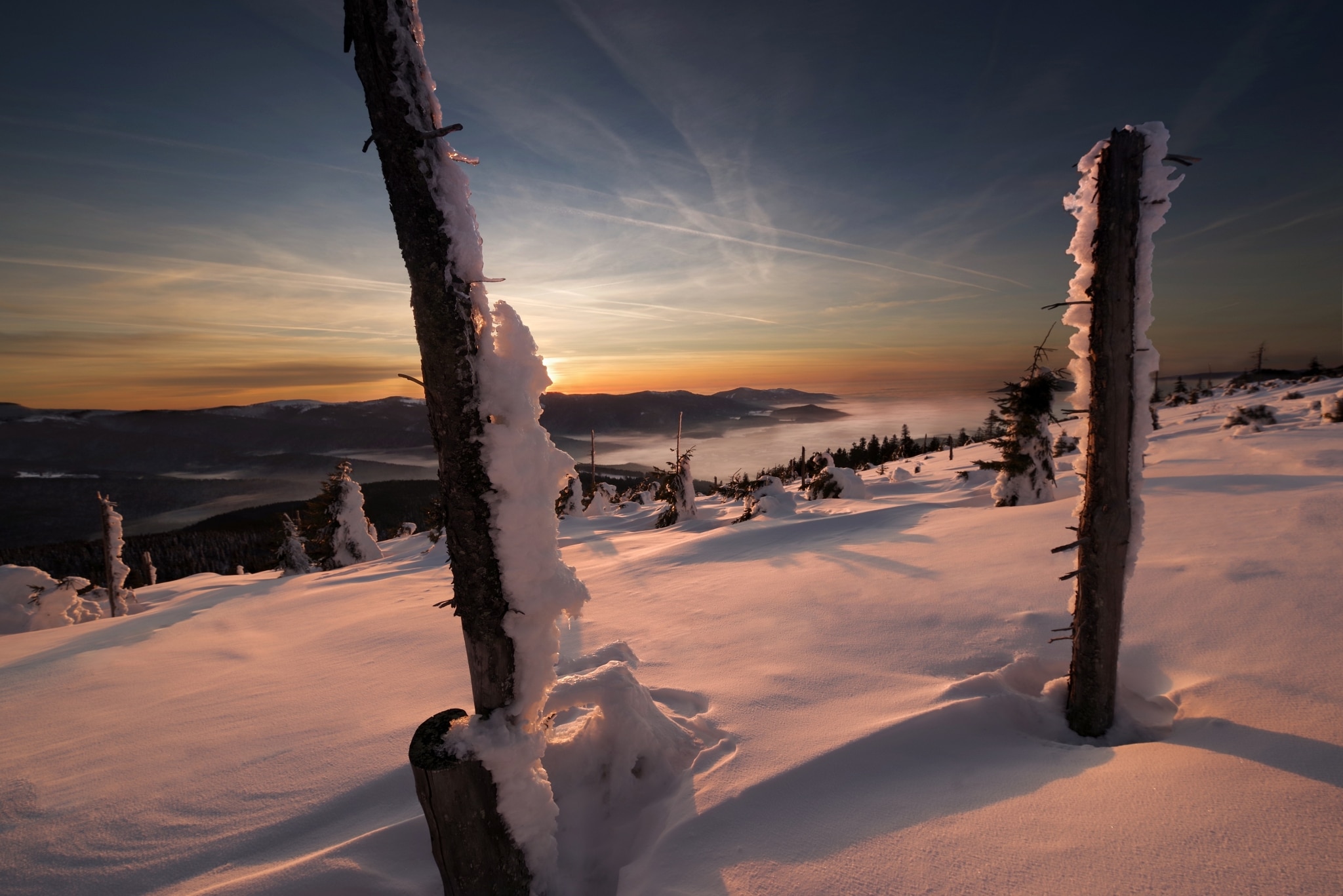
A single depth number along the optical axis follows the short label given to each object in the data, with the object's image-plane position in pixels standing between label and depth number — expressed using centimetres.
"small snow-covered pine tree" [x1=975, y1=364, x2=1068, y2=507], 1055
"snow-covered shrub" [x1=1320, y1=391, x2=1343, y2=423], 1155
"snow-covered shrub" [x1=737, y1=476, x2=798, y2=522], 1344
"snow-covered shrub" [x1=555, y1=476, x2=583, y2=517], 2289
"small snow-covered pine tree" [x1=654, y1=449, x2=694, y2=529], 1708
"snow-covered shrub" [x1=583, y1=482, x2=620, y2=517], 2533
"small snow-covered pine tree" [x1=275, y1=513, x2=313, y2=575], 2056
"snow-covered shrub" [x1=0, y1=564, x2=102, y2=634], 1241
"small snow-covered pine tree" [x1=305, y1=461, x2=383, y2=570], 1908
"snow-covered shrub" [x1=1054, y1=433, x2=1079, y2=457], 1719
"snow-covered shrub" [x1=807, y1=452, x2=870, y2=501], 1550
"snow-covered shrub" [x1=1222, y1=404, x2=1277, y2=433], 1402
